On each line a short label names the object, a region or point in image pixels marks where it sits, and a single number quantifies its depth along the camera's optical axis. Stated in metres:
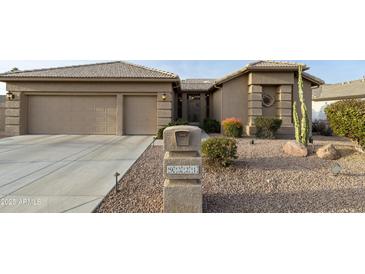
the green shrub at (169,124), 11.52
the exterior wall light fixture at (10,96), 12.67
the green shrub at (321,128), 13.80
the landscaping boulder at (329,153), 6.72
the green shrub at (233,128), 11.76
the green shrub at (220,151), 5.77
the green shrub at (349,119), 6.89
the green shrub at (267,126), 11.41
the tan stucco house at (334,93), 21.16
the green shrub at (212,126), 14.30
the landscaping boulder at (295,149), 6.97
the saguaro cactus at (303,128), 7.96
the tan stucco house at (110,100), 12.56
